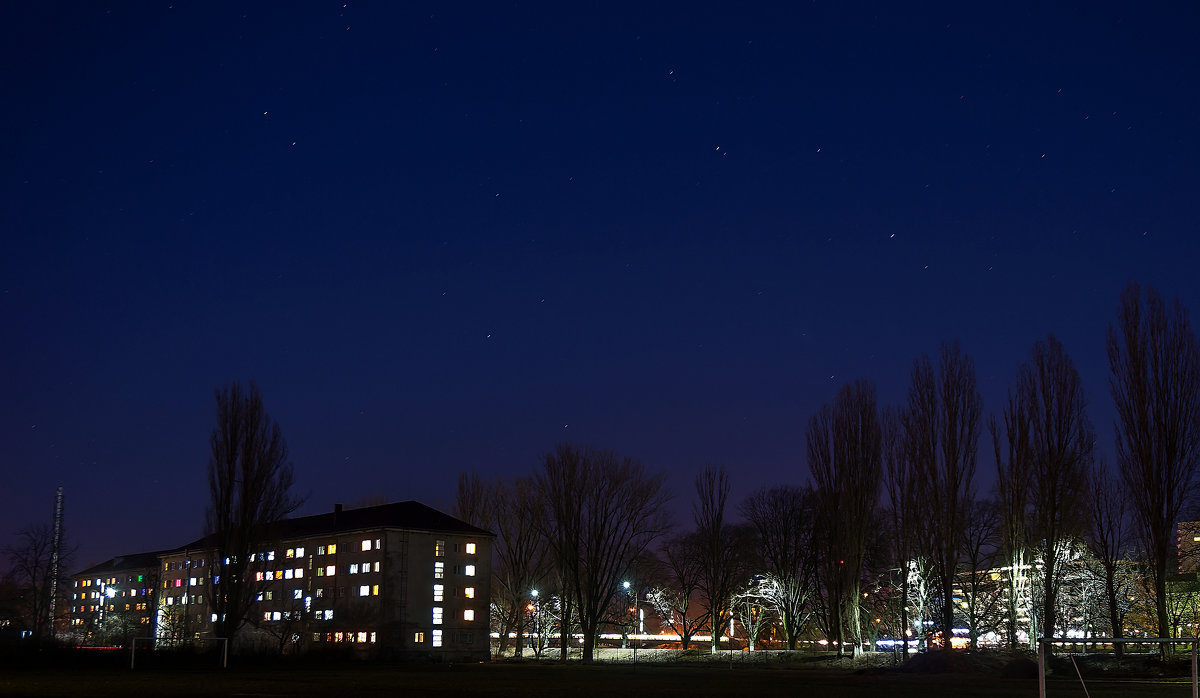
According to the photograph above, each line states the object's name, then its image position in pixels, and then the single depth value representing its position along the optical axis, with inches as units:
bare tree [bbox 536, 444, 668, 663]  2928.2
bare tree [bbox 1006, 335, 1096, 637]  2159.2
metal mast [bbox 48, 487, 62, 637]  3419.8
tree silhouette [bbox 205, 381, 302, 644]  2400.3
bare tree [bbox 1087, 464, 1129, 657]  2422.5
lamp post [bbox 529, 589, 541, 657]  3326.8
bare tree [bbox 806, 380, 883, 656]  2586.1
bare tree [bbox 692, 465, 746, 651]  3265.3
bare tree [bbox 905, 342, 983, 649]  2308.1
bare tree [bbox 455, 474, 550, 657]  3567.9
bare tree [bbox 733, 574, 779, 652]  3287.4
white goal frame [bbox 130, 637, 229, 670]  2170.3
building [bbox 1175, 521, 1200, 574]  2265.7
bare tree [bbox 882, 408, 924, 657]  2395.4
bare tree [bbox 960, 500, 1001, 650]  2876.5
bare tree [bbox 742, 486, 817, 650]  3265.3
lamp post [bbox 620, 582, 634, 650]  4065.5
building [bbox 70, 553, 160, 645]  4244.6
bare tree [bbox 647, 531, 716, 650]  3654.0
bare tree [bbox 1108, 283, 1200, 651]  1955.0
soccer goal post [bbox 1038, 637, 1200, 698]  984.7
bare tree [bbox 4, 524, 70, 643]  3265.3
